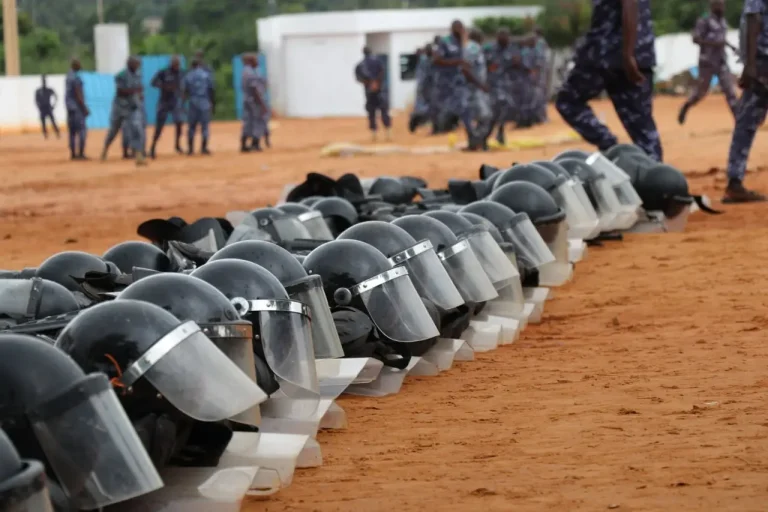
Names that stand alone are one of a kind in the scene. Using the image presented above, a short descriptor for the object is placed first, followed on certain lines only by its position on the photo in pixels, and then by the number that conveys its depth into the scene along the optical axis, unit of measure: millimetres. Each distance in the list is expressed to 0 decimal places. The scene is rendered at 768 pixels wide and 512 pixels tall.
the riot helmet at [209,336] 6912
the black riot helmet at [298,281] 9030
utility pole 74003
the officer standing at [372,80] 52204
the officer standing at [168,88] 47563
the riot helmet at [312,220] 13766
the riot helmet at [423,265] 10618
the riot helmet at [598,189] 17209
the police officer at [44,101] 61853
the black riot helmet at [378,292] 9883
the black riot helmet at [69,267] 10934
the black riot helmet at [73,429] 6062
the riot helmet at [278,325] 8378
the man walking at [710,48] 37744
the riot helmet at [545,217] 14584
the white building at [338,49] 88078
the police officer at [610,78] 20549
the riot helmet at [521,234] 13340
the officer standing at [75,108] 47201
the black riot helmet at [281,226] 13326
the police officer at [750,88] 19669
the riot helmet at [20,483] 5361
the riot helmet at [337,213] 14776
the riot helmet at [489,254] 11897
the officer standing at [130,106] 42472
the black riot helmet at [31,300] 9402
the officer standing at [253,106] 48712
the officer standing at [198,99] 48355
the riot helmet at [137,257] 11752
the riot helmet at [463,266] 11347
